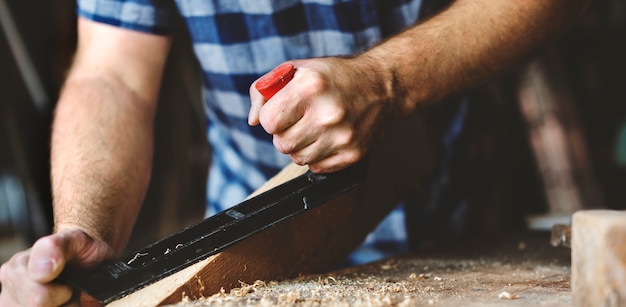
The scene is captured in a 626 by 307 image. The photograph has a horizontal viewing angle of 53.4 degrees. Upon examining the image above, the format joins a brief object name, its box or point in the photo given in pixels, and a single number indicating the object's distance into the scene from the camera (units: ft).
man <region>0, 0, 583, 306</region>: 2.90
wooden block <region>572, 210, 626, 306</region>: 1.96
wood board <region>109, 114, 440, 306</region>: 2.73
